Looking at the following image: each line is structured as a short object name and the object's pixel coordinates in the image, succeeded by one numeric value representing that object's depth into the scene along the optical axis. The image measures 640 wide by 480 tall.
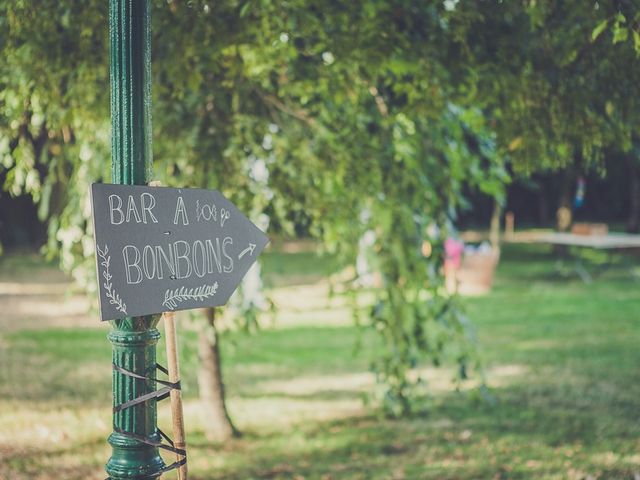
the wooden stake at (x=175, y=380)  2.76
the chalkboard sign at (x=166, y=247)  2.57
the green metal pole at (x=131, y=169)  2.75
